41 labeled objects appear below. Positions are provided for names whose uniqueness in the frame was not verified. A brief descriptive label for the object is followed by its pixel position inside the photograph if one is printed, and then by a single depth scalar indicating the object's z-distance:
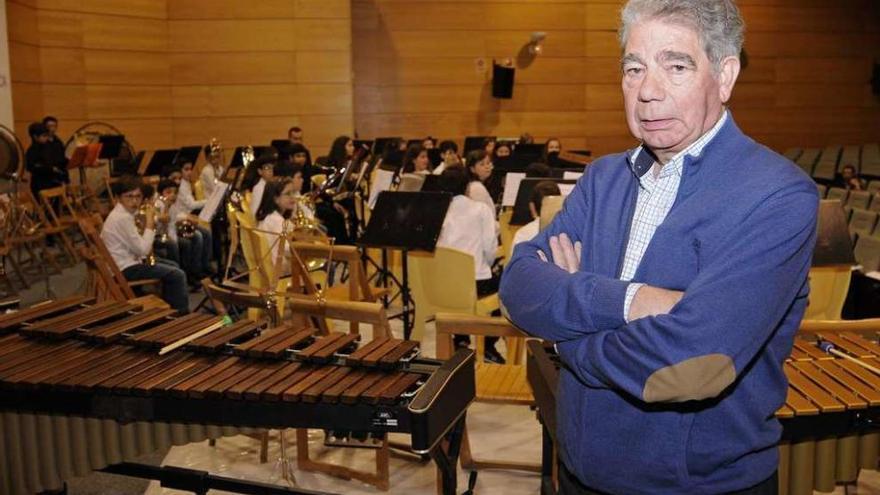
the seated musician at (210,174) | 11.34
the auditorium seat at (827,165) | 16.64
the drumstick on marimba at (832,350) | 3.34
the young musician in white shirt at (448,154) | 10.91
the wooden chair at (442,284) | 5.73
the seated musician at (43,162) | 11.45
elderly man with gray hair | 1.70
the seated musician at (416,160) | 10.63
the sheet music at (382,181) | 9.16
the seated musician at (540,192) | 6.63
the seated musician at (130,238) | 7.37
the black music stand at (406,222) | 6.01
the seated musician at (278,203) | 7.41
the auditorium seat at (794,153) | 18.41
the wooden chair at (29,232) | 9.05
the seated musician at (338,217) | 10.39
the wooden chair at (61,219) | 9.73
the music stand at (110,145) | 12.27
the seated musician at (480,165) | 8.83
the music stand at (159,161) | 11.53
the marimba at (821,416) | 2.97
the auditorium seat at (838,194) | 10.84
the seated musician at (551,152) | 11.09
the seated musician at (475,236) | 6.53
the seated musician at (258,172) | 9.73
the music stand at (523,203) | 7.23
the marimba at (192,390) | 3.18
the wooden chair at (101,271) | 6.09
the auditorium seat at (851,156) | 16.61
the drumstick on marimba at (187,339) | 3.61
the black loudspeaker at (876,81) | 19.86
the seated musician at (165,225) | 9.04
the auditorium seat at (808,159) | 17.47
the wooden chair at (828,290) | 5.45
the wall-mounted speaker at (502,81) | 17.83
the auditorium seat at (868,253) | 7.45
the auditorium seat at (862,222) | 8.67
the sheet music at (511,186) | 8.45
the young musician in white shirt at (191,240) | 9.68
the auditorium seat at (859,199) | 10.18
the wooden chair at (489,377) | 4.23
